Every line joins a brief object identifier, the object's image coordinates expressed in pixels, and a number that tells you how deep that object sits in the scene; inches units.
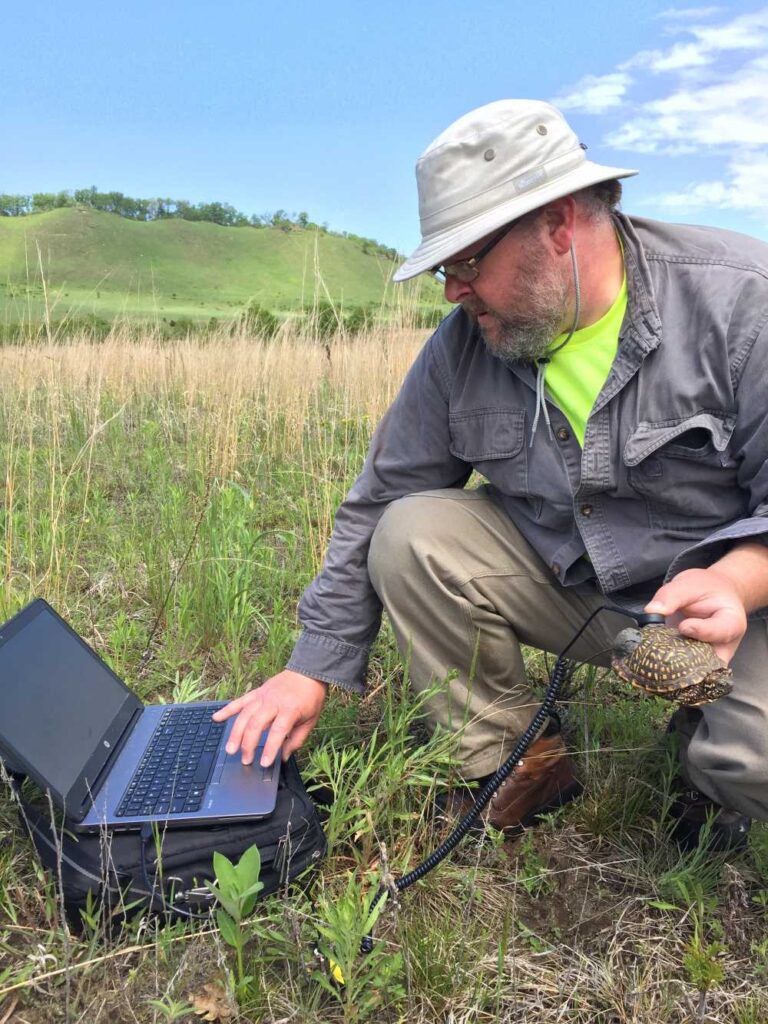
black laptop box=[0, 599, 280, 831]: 55.2
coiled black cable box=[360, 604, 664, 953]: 57.1
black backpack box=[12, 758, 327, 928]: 52.1
